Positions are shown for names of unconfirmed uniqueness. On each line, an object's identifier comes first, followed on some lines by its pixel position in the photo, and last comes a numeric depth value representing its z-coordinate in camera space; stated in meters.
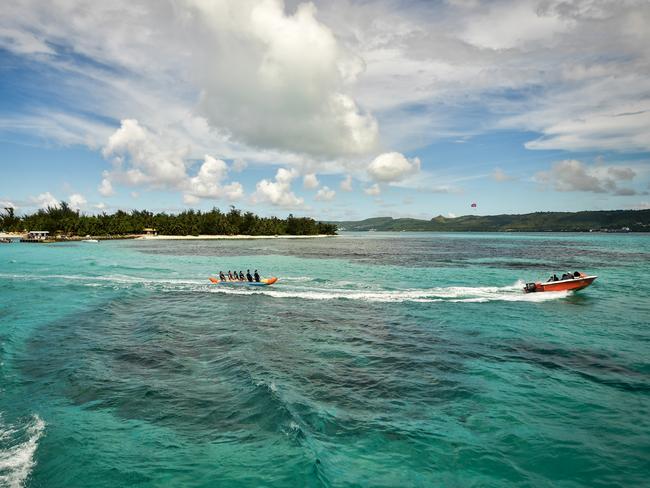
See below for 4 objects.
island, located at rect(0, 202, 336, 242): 184.88
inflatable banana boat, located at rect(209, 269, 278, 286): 47.88
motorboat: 42.62
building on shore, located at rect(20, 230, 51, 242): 153.38
